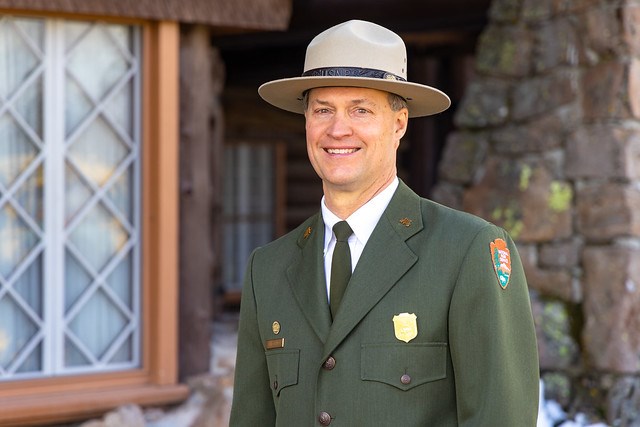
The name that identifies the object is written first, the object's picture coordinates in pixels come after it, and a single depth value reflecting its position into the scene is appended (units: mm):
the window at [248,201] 8273
